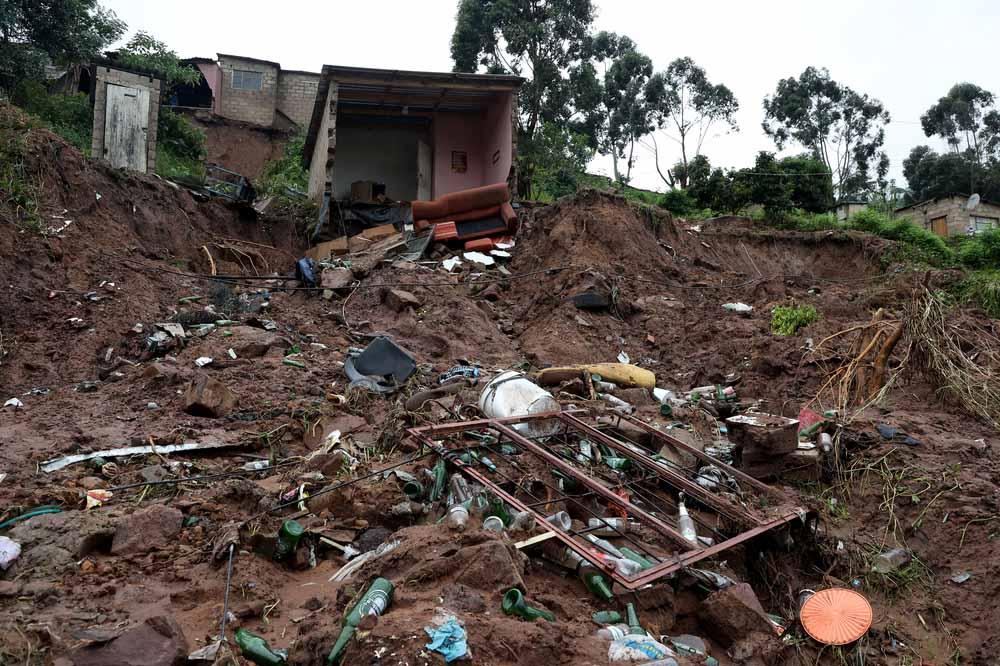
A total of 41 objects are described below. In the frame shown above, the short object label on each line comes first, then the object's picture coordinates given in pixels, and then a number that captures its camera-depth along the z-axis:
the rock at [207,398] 4.95
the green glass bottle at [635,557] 3.19
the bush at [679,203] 18.11
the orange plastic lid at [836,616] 3.25
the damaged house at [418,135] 12.30
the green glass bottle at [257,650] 2.21
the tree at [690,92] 24.67
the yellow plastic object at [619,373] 5.97
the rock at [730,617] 3.08
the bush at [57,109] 13.07
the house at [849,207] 23.98
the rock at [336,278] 8.75
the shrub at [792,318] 7.24
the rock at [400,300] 7.88
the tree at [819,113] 29.11
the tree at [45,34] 13.32
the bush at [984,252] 16.66
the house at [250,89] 22.91
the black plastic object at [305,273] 8.83
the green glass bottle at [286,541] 3.05
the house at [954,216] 24.30
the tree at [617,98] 20.42
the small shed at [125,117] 10.05
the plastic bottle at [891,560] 3.91
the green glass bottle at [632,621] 2.60
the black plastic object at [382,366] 5.73
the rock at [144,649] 2.08
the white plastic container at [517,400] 4.46
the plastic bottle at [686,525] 3.52
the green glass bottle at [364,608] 2.10
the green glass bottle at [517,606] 2.41
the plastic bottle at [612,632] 2.47
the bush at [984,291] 7.50
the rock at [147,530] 3.09
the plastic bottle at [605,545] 3.23
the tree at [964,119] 32.16
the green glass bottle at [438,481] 3.51
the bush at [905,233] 15.94
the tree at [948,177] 28.94
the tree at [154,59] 16.86
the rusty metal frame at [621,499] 2.91
